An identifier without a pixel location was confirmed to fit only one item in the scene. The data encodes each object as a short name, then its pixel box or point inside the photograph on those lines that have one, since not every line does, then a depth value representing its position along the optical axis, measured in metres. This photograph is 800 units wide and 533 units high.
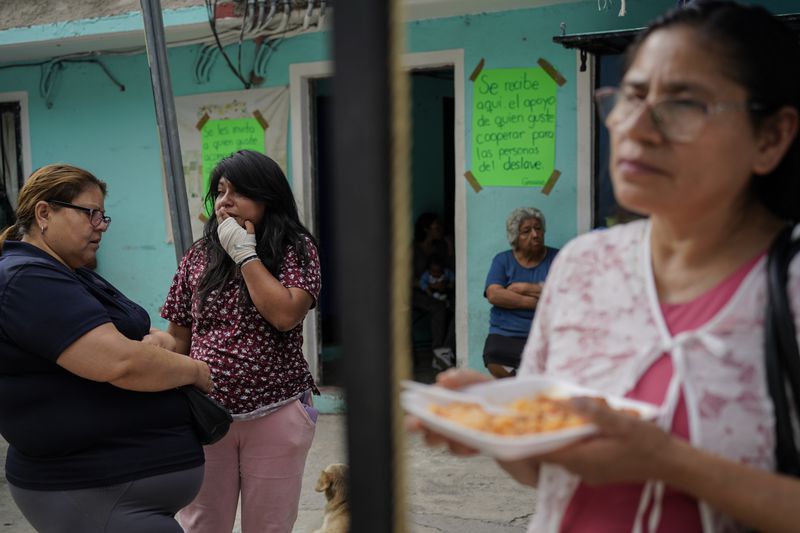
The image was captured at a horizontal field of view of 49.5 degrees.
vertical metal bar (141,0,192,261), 3.79
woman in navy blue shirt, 2.61
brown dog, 4.03
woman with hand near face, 3.29
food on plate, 1.25
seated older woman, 6.12
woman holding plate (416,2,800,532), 1.17
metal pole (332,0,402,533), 0.95
